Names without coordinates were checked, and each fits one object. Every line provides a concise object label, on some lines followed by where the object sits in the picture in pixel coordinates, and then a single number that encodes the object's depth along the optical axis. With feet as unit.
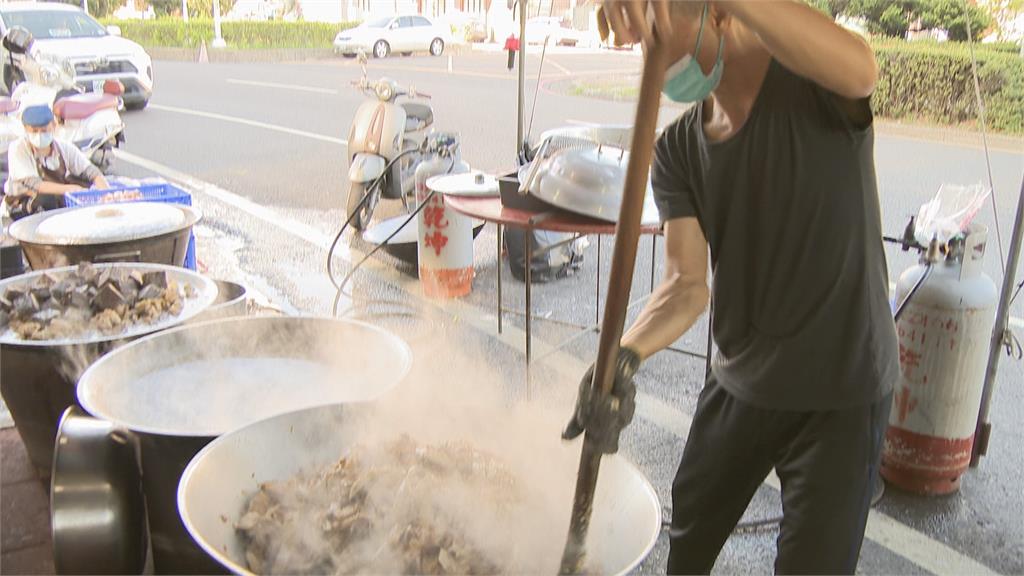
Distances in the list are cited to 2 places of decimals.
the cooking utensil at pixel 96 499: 5.42
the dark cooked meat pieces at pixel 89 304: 8.84
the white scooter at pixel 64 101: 22.82
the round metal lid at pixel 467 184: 12.14
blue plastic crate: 14.02
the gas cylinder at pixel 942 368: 9.19
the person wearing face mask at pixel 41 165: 16.74
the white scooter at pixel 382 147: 19.36
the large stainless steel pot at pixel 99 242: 10.44
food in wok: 4.70
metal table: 10.17
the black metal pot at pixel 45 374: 8.23
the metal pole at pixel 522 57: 14.08
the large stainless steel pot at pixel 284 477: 4.48
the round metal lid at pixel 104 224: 10.48
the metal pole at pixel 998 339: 9.62
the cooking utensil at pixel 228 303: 9.15
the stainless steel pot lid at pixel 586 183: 10.11
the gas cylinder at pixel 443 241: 16.16
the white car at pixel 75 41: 28.86
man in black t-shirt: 4.82
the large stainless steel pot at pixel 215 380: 6.32
